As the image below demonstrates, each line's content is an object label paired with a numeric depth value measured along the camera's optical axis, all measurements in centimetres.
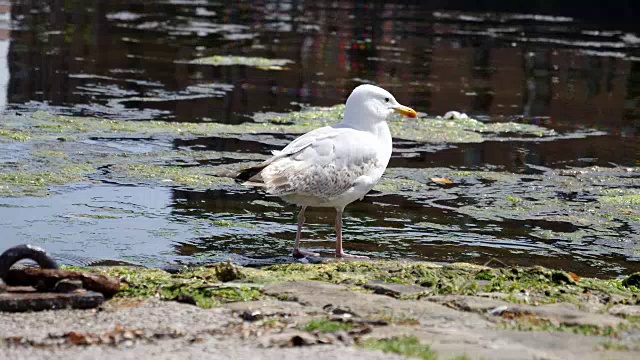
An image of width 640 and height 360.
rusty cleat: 1184
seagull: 1627
